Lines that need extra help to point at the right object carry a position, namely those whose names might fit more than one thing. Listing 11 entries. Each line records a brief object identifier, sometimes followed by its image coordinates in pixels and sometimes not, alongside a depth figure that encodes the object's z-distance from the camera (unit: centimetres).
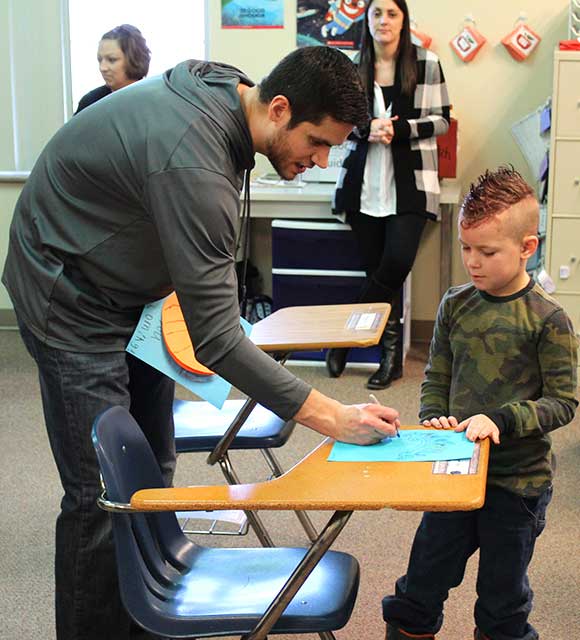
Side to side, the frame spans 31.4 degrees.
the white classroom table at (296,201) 443
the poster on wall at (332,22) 475
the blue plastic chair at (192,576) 158
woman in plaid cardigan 419
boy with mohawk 176
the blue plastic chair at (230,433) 236
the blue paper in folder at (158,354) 186
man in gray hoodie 159
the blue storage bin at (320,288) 448
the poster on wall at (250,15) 482
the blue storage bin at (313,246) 443
